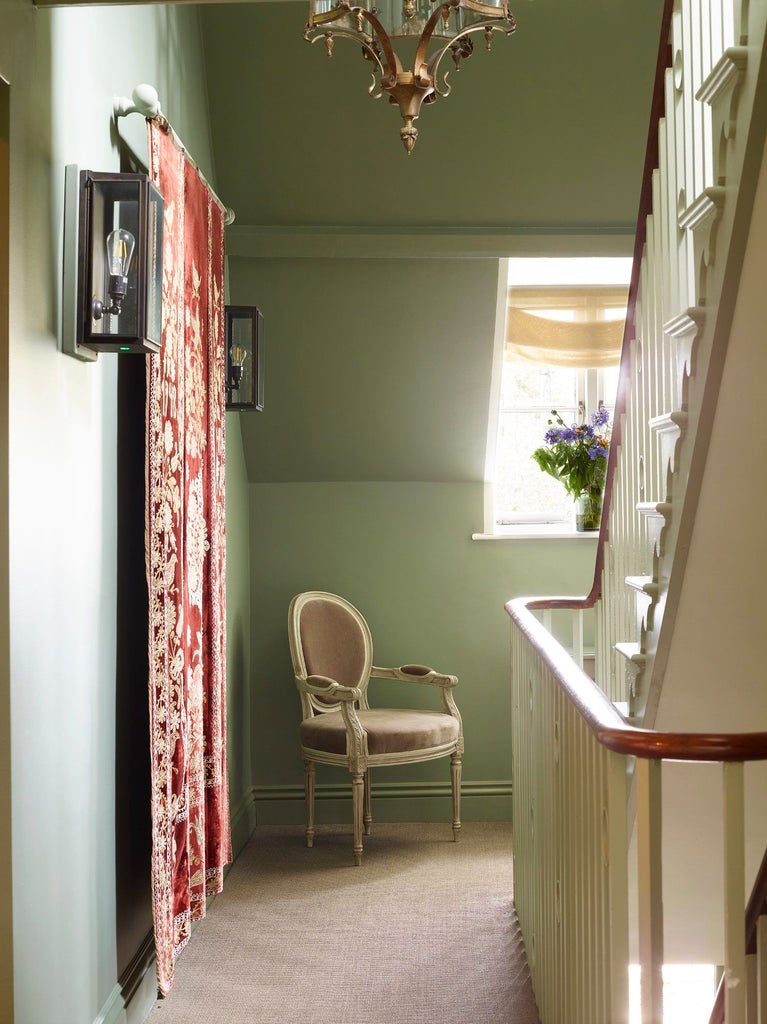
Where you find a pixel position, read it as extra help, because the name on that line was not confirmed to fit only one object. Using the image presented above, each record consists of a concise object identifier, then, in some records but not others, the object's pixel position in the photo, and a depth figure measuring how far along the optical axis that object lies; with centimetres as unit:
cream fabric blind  538
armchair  450
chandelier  217
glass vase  515
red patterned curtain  277
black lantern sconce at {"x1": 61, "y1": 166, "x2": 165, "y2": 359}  235
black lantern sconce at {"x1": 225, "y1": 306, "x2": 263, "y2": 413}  396
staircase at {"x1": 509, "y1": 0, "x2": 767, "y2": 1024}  172
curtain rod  263
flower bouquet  507
